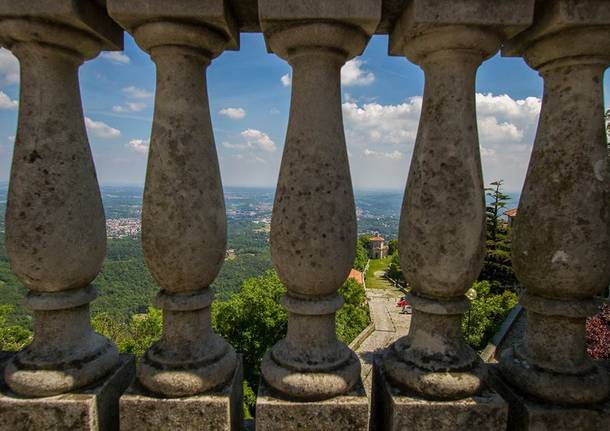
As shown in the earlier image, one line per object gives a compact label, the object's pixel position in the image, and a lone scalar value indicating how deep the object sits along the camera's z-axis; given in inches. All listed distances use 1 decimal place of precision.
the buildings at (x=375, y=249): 4987.7
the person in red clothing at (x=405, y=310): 2314.2
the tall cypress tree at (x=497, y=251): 1592.0
